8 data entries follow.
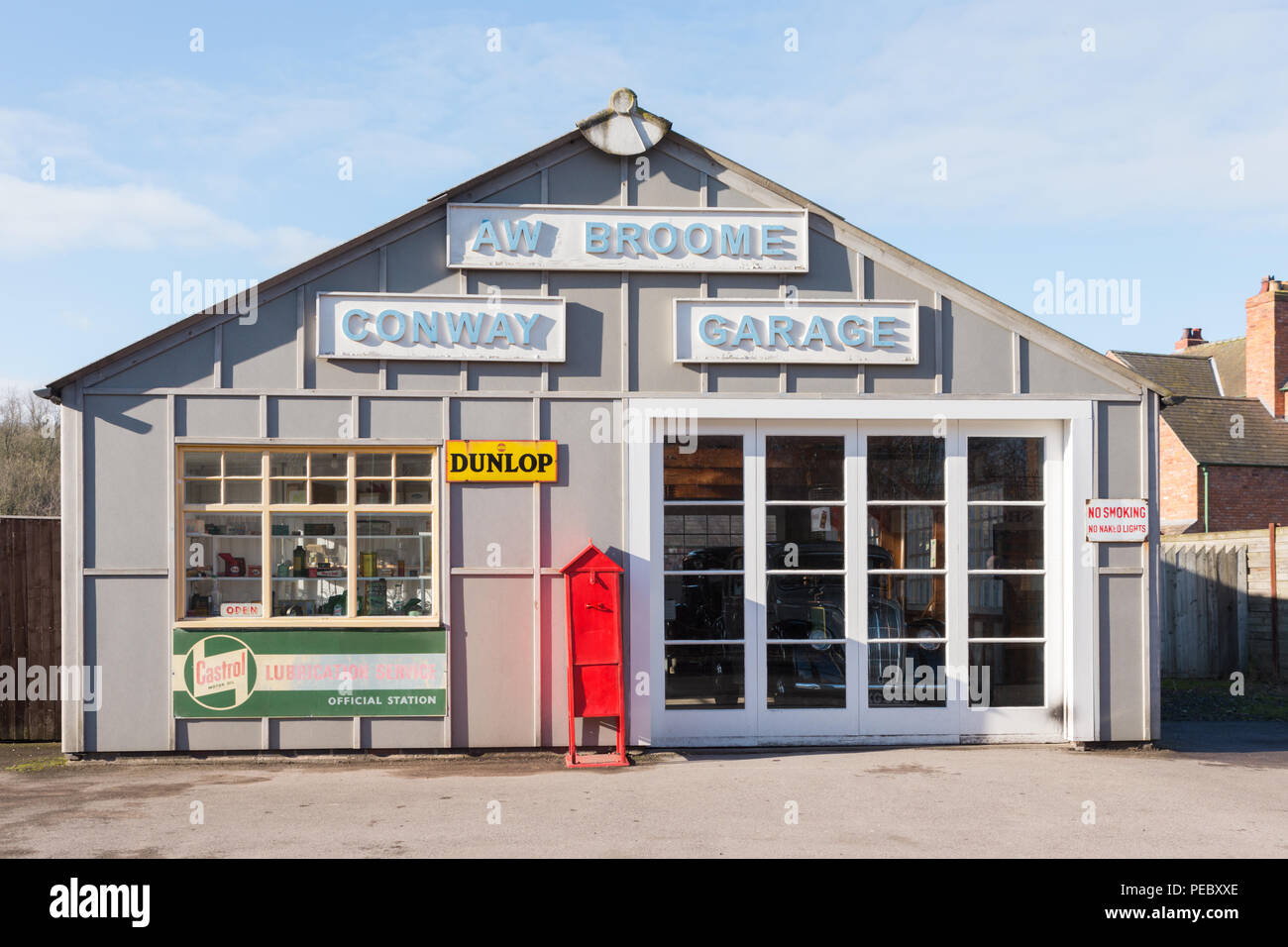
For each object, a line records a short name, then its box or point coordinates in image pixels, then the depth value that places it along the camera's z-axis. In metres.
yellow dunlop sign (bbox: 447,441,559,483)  9.62
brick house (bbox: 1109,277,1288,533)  27.70
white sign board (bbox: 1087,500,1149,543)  9.98
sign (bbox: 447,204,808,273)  9.77
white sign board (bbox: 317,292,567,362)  9.59
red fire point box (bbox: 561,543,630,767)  9.31
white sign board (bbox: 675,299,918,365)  9.85
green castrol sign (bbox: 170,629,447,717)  9.45
